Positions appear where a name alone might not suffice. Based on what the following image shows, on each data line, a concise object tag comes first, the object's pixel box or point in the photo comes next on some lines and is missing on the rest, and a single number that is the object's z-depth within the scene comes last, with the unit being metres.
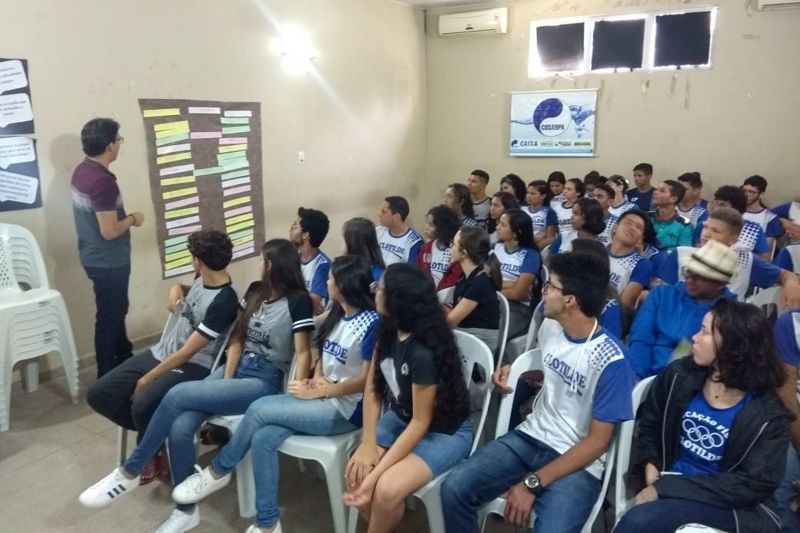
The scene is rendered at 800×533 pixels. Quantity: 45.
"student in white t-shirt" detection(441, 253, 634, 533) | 1.63
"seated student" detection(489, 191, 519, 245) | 4.22
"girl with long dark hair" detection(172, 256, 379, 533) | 1.95
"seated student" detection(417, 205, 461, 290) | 3.44
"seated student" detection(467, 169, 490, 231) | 5.07
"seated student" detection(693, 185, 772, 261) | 3.52
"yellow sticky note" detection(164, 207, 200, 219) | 3.97
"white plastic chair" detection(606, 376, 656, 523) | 1.65
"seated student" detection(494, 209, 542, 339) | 3.09
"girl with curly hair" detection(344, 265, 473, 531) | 1.74
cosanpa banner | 6.11
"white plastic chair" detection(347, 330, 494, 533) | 1.76
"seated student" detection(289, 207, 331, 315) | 3.01
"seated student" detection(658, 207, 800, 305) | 2.63
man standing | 2.96
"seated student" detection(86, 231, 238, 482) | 2.27
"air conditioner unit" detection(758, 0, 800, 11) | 5.08
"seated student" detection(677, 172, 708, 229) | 4.81
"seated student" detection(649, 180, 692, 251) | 3.98
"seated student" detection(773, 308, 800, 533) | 1.58
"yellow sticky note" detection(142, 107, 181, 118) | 3.77
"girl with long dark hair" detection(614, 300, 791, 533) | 1.47
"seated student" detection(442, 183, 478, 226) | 4.50
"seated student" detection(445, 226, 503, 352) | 2.56
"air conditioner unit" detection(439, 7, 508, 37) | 6.20
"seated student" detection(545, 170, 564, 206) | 5.61
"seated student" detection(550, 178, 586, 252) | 4.94
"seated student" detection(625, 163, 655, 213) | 5.44
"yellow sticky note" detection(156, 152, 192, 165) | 3.88
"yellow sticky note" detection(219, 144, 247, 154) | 4.32
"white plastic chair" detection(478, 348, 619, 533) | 1.93
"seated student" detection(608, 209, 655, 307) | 2.86
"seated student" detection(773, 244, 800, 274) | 3.12
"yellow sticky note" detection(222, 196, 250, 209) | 4.39
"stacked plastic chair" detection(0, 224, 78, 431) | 2.77
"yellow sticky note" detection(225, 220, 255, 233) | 4.43
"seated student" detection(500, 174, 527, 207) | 5.21
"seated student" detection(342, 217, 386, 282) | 2.93
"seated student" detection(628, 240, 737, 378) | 2.05
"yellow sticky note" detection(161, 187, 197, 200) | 3.94
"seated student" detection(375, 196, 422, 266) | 3.77
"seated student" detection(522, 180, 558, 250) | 4.47
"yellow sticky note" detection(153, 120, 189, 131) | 3.86
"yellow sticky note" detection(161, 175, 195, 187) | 3.92
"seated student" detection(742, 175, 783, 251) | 4.40
